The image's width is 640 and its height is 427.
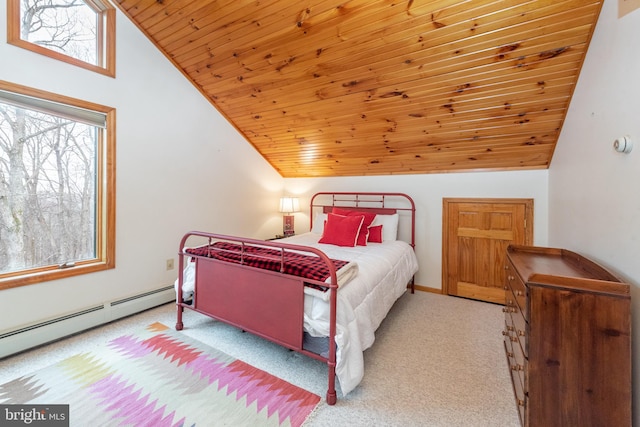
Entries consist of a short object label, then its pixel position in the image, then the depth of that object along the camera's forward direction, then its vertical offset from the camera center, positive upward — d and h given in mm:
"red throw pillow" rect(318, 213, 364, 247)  3022 -210
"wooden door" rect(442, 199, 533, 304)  2918 -307
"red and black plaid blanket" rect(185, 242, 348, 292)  1688 -343
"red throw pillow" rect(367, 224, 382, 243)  3242 -268
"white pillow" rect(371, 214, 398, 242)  3332 -164
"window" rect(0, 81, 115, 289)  1992 +186
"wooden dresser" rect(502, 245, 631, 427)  1092 -578
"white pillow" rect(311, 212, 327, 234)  3766 -162
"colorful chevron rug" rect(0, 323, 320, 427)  1442 -1073
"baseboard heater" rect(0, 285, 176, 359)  1969 -929
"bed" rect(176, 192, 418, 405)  1577 -578
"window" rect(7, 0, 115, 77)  2002 +1446
